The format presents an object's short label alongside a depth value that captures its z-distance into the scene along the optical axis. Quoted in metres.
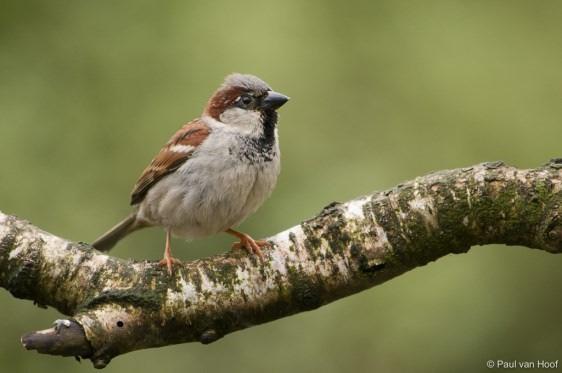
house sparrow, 7.04
